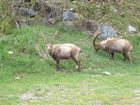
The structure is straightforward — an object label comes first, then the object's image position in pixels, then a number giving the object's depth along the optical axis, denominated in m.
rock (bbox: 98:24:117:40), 21.30
